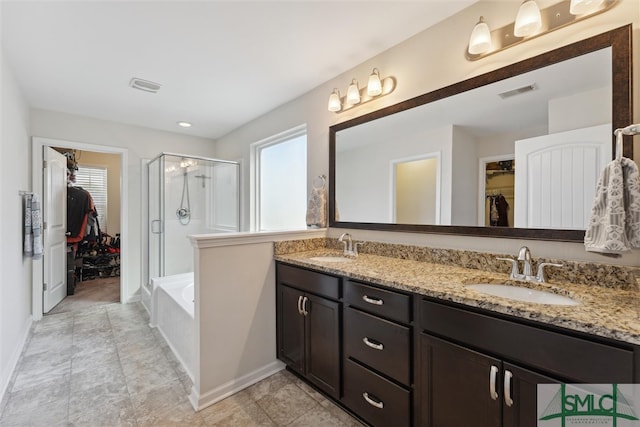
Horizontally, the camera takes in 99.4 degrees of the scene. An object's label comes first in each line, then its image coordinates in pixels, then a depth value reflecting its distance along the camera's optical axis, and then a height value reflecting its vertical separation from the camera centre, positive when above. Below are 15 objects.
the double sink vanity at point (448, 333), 0.86 -0.49
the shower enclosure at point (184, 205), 3.40 +0.09
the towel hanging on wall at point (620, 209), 1.00 +0.01
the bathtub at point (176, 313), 2.03 -0.88
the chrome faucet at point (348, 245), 2.09 -0.26
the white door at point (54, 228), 3.13 -0.21
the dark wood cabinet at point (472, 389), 0.94 -0.68
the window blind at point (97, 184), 5.03 +0.51
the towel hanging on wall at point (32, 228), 2.49 -0.15
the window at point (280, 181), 3.08 +0.38
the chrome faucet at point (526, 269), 1.26 -0.27
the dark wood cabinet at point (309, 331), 1.63 -0.79
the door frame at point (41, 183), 2.94 +0.27
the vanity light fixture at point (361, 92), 1.95 +0.91
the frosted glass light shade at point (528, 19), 1.29 +0.92
